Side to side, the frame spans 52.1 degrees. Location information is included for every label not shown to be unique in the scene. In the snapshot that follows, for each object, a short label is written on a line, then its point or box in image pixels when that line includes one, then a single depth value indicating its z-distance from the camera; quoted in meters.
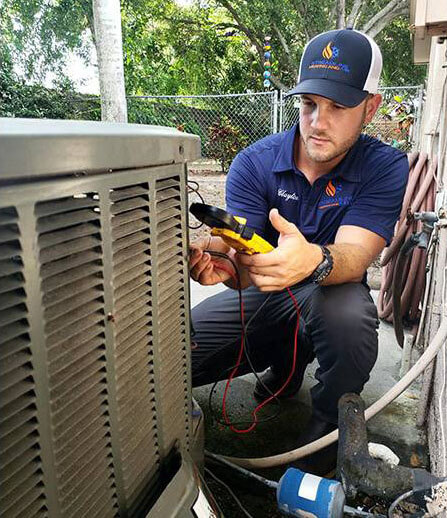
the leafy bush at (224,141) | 8.76
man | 1.41
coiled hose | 2.32
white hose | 1.26
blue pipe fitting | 0.96
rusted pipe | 0.91
